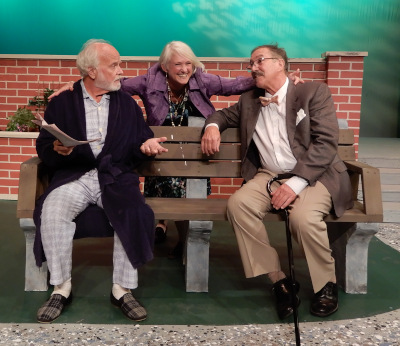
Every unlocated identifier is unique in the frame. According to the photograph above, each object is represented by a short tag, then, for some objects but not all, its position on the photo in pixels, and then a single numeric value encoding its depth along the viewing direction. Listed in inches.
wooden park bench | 115.2
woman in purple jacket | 136.9
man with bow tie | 108.7
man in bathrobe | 107.6
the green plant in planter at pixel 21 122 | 214.7
